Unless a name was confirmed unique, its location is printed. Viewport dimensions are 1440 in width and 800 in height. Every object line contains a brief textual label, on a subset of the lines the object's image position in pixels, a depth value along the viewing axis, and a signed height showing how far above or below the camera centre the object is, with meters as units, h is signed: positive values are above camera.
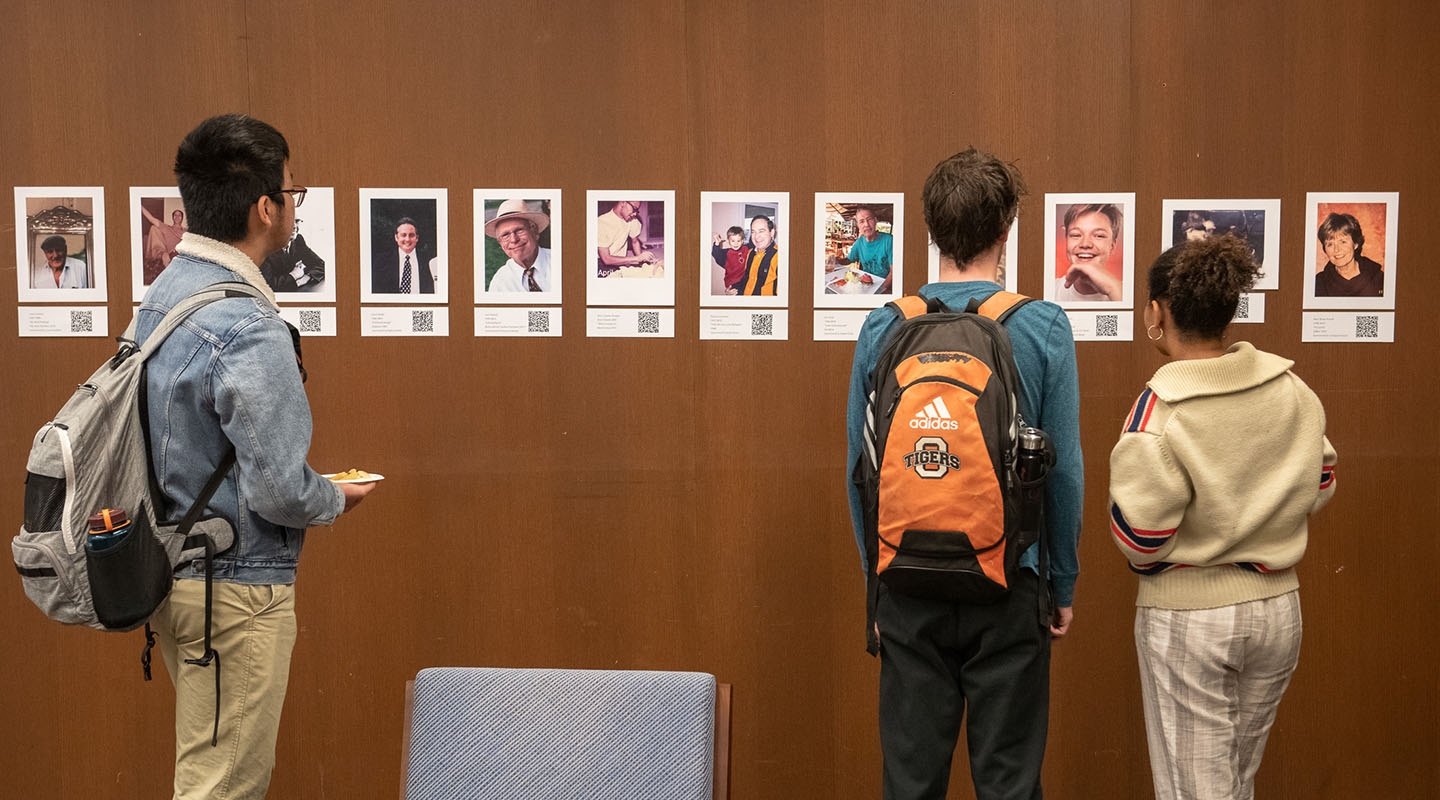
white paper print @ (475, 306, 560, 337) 3.44 +0.06
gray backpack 2.02 -0.31
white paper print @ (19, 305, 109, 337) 3.43 +0.06
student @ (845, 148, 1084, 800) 2.15 -0.53
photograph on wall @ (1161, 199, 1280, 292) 3.39 +0.36
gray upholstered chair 1.99 -0.70
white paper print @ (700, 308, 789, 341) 3.43 +0.06
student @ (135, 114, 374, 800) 2.10 -0.20
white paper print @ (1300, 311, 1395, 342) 3.41 +0.05
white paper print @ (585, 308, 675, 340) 3.44 +0.05
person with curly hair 2.24 -0.34
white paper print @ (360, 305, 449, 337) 3.43 +0.06
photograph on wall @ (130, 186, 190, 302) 3.42 +0.33
